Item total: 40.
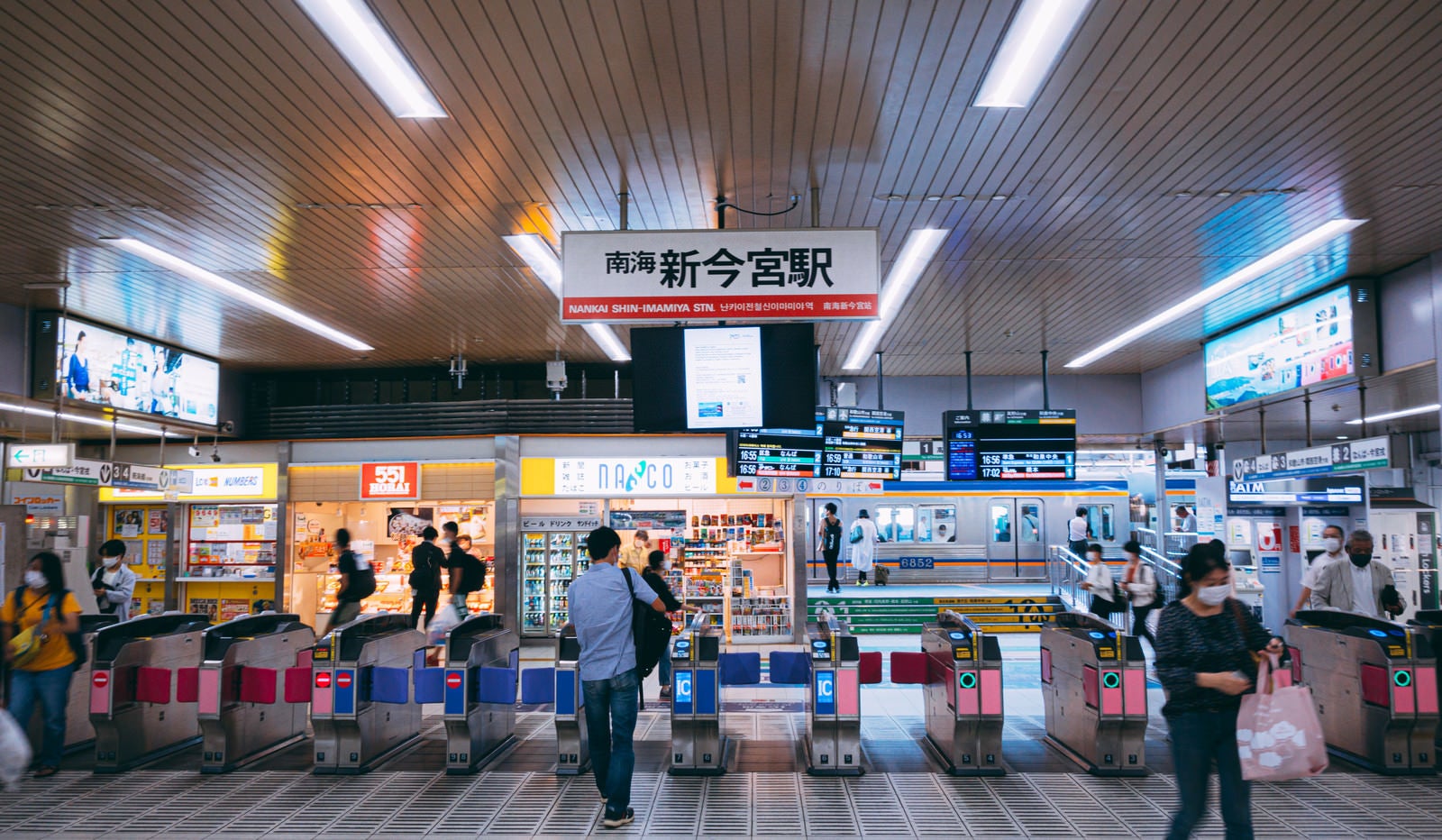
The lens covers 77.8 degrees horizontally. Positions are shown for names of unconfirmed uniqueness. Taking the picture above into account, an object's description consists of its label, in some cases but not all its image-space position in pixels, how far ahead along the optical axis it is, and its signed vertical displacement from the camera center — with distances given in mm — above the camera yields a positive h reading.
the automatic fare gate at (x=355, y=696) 6543 -1500
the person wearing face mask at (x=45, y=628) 6062 -893
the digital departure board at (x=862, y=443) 10695 +544
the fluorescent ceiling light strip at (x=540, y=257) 7363 +2033
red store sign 12531 +165
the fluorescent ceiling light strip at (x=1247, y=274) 7027 +1920
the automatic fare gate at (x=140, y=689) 6594 -1453
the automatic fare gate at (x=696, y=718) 6422 -1635
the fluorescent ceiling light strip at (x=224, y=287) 7293 +1949
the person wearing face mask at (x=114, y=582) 9312 -912
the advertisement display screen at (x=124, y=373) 8891 +1374
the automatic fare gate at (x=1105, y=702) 6289 -1546
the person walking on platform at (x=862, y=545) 17253 -1101
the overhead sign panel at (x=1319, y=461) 8359 +238
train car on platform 18422 -870
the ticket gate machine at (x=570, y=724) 6477 -1679
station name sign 5516 +1314
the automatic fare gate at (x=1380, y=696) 6297 -1537
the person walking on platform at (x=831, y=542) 15594 -930
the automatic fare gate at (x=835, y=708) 6387 -1571
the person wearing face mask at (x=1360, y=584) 8117 -918
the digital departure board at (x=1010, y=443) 10805 +525
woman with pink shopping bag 3842 -888
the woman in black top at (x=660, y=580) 8045 -833
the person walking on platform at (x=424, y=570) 10078 -867
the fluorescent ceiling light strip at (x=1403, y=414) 13125 +1059
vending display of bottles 12781 -1200
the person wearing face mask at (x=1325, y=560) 8211 -699
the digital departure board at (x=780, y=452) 10492 +435
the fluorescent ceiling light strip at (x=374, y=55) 4070 +2169
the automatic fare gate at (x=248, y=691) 6605 -1477
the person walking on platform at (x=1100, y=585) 9445 -1051
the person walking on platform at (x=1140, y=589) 8820 -1017
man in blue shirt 5133 -948
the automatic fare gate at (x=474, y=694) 6539 -1488
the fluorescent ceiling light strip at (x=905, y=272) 7355 +1982
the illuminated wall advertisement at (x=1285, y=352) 8305 +1353
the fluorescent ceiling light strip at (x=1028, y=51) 4055 +2134
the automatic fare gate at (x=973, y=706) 6371 -1556
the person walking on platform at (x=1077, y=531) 17523 -905
